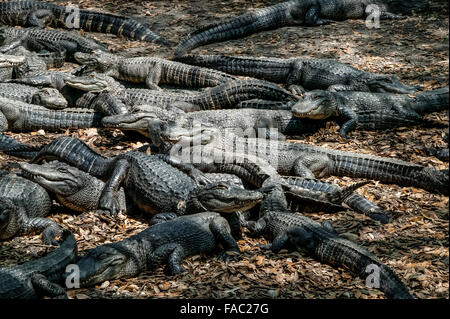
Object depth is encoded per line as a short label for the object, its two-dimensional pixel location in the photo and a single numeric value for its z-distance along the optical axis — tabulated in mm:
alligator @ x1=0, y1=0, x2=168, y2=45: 11281
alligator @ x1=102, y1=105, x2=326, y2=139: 7719
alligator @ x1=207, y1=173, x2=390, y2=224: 6035
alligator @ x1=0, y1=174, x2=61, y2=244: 5699
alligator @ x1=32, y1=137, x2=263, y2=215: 5672
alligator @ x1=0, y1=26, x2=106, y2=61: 10594
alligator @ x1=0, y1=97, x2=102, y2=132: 8125
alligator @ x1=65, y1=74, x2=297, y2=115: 8531
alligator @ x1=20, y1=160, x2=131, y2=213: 6250
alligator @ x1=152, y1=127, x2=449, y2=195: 6605
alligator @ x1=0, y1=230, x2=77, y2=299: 4633
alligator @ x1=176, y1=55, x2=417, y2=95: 8703
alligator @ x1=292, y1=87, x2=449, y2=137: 7906
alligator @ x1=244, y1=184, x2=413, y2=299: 4711
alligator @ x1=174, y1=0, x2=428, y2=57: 11062
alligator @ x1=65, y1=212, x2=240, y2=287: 4988
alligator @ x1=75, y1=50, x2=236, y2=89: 9281
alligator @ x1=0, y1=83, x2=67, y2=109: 8422
